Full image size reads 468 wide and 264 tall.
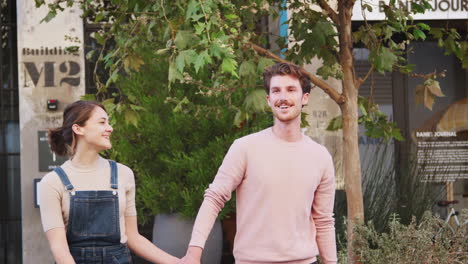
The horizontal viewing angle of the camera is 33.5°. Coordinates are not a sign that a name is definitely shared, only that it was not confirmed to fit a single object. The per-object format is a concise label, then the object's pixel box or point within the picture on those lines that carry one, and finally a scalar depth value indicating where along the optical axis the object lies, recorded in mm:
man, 3316
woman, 3406
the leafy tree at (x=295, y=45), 5059
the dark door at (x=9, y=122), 9383
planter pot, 7469
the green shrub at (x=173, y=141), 7336
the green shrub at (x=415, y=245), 5672
